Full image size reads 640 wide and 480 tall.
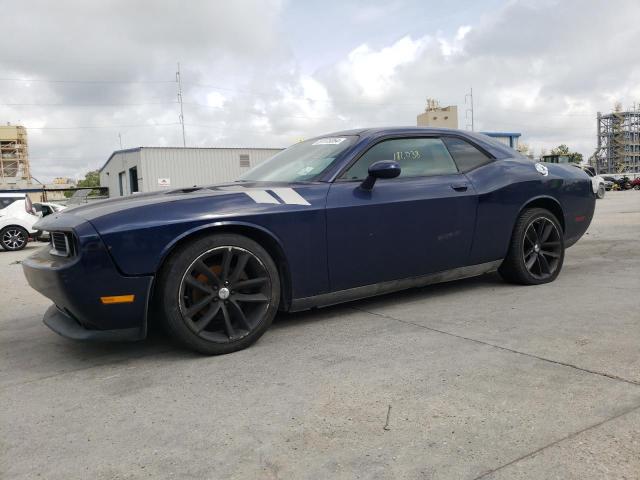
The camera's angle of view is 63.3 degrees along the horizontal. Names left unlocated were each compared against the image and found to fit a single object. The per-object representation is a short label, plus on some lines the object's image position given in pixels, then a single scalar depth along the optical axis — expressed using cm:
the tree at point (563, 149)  11254
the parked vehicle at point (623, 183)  4594
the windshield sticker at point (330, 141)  404
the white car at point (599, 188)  2475
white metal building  3244
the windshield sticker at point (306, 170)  379
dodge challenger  289
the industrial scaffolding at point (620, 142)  10381
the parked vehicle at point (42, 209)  1388
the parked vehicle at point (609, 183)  4506
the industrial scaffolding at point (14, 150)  11432
